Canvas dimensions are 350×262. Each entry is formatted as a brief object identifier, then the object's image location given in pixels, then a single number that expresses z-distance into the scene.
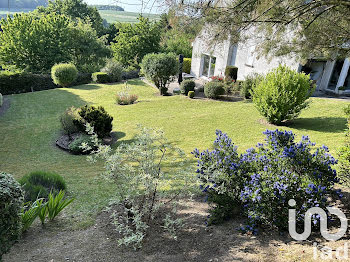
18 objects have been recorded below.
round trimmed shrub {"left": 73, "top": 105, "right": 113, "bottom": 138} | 10.40
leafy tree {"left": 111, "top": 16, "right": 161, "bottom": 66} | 29.84
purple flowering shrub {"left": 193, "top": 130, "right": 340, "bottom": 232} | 3.60
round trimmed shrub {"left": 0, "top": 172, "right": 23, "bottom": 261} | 3.12
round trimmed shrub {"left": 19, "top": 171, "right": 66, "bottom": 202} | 5.12
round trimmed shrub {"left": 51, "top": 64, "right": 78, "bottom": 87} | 22.66
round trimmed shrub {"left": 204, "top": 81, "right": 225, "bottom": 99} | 15.94
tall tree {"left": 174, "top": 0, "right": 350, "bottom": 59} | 4.86
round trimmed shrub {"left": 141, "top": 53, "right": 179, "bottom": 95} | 18.09
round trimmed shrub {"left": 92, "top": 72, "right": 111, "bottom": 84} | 24.67
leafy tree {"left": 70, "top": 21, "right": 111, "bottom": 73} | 28.64
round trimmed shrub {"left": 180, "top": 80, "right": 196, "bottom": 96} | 17.06
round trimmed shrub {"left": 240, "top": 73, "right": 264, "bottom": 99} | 15.36
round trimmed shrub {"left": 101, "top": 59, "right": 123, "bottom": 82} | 25.11
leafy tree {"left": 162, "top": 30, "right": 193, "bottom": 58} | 31.92
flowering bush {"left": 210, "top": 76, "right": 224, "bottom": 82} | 18.03
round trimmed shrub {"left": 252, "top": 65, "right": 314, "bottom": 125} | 9.68
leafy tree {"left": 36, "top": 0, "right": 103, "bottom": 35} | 46.03
